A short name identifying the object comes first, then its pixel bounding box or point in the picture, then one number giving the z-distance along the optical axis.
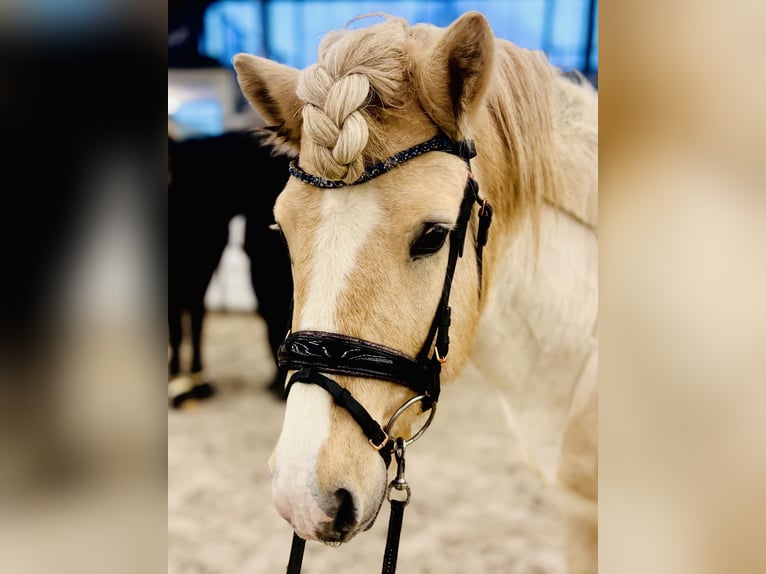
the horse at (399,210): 0.79
